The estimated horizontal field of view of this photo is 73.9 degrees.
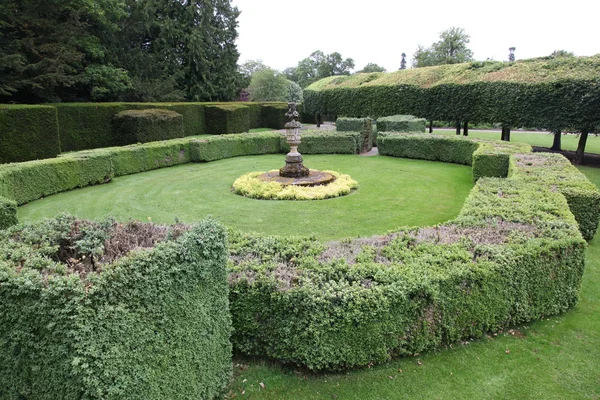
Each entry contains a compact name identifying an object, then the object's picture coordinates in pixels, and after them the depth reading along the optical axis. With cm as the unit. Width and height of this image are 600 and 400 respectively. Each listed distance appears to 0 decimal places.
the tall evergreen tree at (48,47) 1844
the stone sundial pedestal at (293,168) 1311
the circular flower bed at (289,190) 1119
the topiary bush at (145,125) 1888
